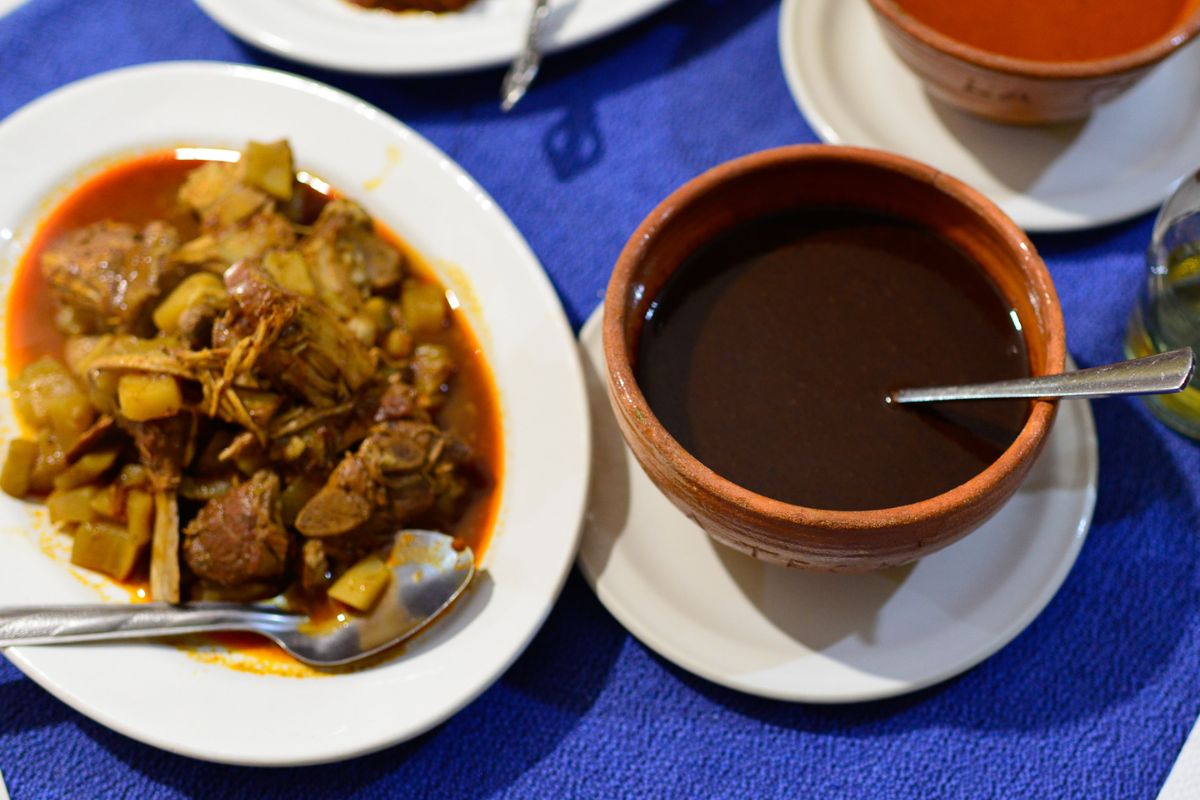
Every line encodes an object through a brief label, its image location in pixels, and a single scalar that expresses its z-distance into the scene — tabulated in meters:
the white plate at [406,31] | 0.71
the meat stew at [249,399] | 0.61
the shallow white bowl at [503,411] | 0.58
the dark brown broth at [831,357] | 0.56
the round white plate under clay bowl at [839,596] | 0.59
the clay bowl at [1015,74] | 0.62
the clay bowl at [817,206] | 0.53
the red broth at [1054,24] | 0.65
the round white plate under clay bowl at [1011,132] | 0.67
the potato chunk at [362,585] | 0.60
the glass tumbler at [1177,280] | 0.61
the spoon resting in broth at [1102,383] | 0.51
